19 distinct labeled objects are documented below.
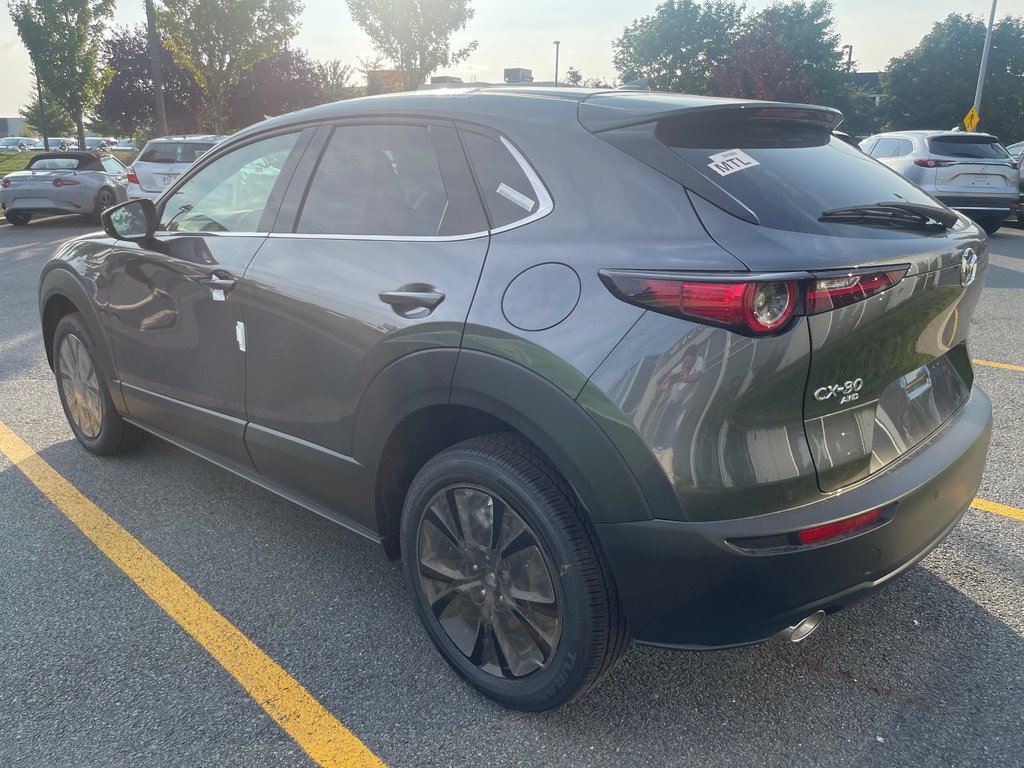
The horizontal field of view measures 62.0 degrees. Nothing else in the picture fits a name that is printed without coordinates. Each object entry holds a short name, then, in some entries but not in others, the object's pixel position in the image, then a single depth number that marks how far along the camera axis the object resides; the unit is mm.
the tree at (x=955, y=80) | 45688
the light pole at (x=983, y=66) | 28422
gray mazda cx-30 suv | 1934
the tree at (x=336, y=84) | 43281
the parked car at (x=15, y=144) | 68038
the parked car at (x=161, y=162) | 14367
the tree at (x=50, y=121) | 54762
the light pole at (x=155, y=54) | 19875
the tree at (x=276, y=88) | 44281
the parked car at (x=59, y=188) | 14984
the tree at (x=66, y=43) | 27172
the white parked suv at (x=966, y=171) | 13273
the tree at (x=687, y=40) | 54875
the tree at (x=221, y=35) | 24672
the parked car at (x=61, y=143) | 52169
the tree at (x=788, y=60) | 46344
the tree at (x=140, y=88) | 43438
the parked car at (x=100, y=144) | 56619
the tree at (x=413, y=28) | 30875
